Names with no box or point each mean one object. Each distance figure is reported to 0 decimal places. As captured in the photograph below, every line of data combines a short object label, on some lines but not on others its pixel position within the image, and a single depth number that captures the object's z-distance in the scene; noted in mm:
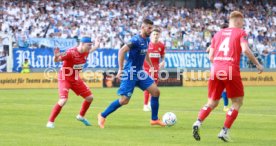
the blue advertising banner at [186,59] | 46000
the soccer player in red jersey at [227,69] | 13609
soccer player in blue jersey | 16719
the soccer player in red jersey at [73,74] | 16875
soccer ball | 17234
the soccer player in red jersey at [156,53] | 23438
